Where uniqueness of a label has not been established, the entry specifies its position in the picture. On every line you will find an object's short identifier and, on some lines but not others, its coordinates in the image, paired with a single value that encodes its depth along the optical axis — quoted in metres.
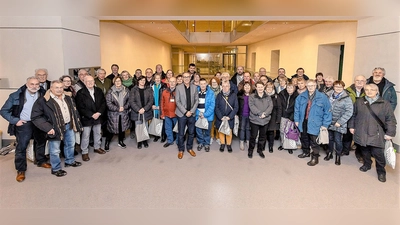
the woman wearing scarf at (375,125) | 3.88
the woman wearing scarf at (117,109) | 5.15
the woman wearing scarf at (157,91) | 5.61
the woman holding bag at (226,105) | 5.12
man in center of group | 4.98
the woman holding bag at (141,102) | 5.29
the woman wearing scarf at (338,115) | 4.31
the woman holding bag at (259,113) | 4.83
